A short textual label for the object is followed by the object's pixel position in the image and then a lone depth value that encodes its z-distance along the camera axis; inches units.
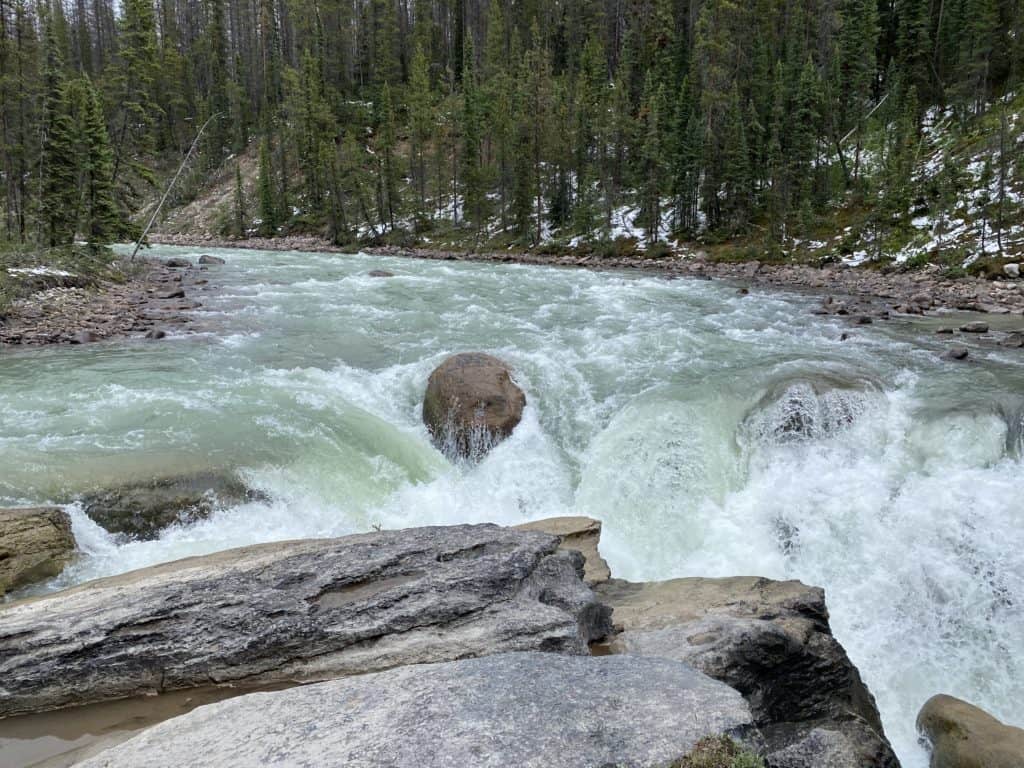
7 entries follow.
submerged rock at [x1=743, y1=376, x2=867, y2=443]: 432.8
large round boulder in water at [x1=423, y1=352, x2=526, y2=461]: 455.5
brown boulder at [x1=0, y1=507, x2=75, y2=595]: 261.3
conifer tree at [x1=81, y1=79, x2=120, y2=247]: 1144.8
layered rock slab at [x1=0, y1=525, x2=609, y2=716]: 179.6
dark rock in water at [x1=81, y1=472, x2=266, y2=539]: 323.6
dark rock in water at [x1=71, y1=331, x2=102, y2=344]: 639.3
